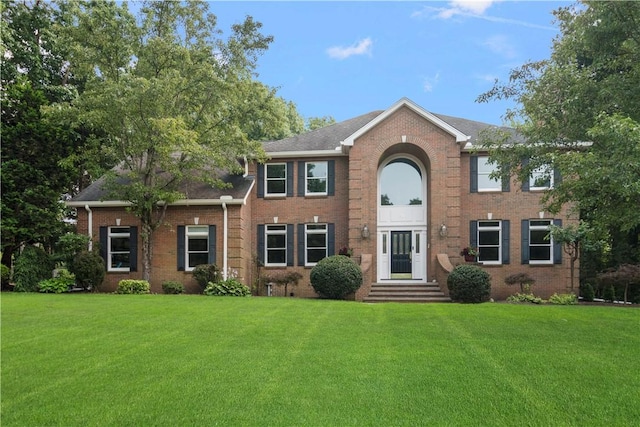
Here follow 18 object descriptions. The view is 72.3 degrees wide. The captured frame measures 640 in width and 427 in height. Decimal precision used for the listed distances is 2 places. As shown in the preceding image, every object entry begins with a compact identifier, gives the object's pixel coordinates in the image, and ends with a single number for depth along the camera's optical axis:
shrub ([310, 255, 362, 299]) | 13.48
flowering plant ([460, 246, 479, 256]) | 15.21
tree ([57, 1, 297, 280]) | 14.06
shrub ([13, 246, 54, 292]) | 14.89
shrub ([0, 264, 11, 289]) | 15.65
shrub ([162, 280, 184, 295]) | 14.95
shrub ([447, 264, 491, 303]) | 13.04
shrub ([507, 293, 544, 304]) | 13.92
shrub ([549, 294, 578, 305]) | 13.88
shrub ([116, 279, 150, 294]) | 14.57
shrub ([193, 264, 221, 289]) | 15.17
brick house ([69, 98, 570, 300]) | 15.67
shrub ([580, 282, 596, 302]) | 16.27
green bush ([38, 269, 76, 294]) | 14.52
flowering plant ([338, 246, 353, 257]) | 15.52
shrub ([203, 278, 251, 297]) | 14.66
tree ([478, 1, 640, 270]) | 6.30
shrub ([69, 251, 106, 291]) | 14.85
